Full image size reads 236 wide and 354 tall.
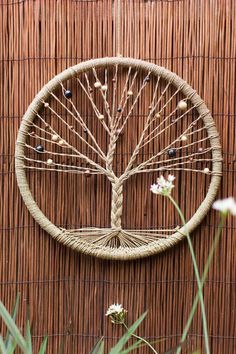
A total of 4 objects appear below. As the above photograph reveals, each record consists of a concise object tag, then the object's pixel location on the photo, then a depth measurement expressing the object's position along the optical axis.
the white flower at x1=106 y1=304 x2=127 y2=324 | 1.23
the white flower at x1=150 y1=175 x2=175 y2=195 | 0.86
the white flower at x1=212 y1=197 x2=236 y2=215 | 0.75
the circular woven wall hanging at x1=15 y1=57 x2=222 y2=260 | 1.21
